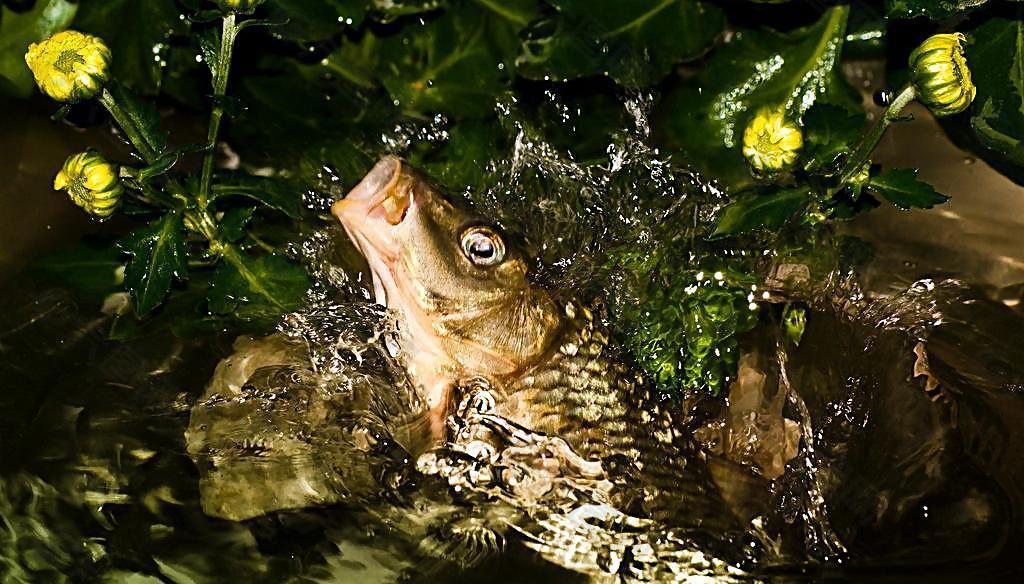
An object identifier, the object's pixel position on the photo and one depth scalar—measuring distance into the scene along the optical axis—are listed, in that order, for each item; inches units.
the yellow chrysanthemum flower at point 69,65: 33.4
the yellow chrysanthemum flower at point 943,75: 33.8
